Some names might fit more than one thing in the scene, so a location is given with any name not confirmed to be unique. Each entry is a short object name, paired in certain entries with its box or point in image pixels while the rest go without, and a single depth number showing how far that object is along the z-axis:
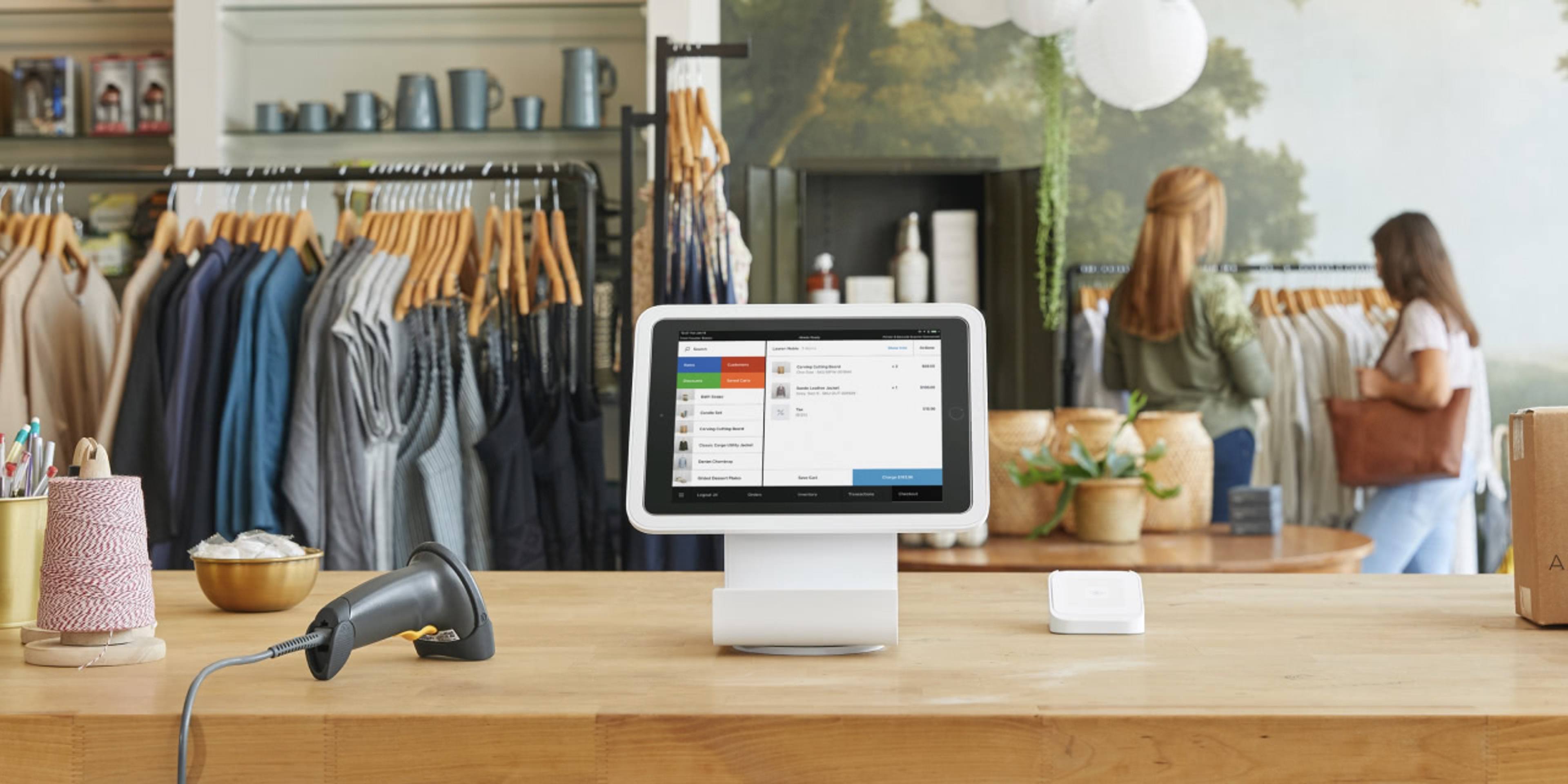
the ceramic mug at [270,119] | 3.95
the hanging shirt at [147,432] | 2.59
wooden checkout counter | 0.90
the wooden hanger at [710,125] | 2.77
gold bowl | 1.30
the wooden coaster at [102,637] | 1.08
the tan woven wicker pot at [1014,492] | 2.81
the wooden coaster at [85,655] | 1.07
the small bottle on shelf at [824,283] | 4.18
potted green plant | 2.66
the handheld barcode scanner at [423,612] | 1.04
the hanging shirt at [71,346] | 2.70
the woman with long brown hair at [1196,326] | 3.62
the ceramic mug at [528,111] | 3.99
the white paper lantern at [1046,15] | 3.34
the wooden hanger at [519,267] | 2.88
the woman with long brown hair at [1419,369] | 3.59
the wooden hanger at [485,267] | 2.82
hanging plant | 3.77
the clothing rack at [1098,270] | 4.42
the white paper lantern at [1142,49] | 3.09
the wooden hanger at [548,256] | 2.87
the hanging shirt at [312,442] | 2.61
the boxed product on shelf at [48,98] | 4.04
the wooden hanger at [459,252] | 2.85
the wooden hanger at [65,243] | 2.79
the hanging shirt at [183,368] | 2.62
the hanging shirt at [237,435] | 2.61
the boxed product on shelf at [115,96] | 3.98
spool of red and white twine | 1.07
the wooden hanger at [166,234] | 2.83
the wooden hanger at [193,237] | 2.86
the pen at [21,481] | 1.22
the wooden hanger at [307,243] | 2.87
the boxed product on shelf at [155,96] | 3.97
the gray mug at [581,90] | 3.94
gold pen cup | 1.20
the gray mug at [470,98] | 3.97
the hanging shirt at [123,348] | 2.63
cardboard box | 1.21
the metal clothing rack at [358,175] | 2.69
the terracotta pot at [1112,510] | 2.66
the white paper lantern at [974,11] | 3.52
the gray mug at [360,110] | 3.98
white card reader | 1.19
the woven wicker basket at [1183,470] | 2.90
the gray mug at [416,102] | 3.98
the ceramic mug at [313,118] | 3.97
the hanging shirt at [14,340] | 2.62
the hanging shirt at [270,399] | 2.60
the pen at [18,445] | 1.22
